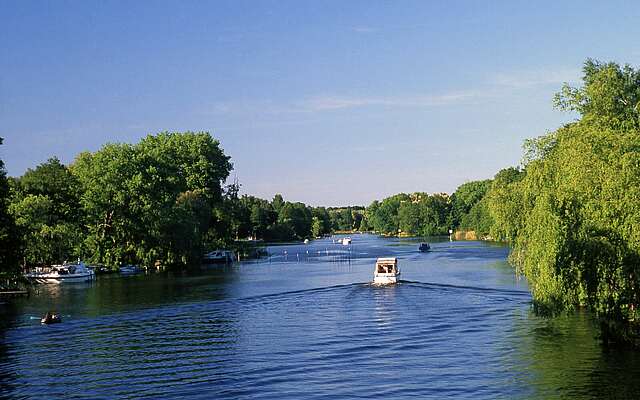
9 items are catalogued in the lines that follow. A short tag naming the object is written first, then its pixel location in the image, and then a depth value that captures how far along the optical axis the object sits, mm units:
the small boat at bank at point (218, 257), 121875
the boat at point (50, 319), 46094
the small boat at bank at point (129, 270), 96069
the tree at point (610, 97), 37112
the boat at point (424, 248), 133512
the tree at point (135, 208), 101106
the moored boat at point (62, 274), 81812
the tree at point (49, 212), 87500
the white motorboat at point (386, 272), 67875
